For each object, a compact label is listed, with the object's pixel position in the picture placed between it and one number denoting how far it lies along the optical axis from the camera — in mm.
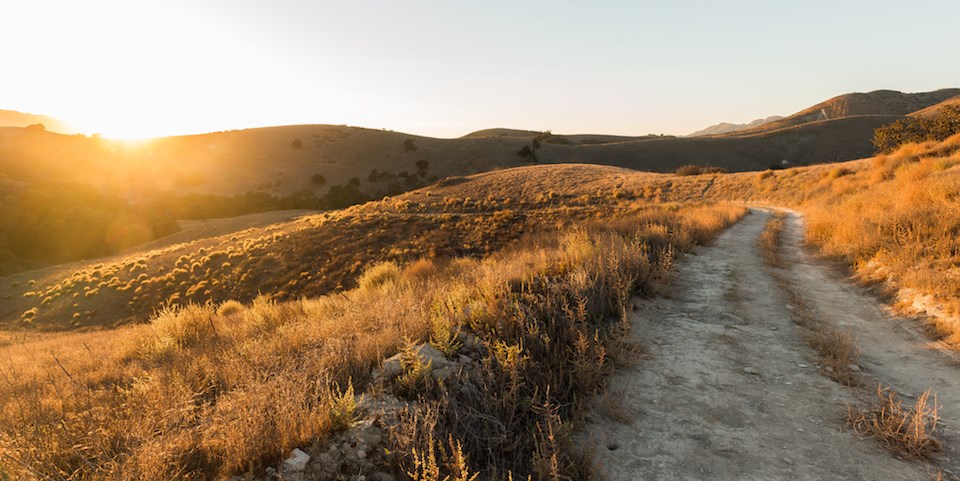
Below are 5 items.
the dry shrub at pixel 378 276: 14930
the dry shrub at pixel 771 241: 10788
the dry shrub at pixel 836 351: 4726
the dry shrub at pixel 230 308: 17141
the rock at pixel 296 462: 2756
